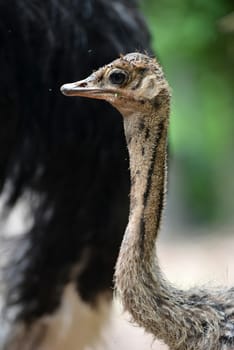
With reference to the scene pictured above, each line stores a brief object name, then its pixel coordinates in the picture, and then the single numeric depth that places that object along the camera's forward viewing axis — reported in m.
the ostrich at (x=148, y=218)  5.14
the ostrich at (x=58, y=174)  6.92
